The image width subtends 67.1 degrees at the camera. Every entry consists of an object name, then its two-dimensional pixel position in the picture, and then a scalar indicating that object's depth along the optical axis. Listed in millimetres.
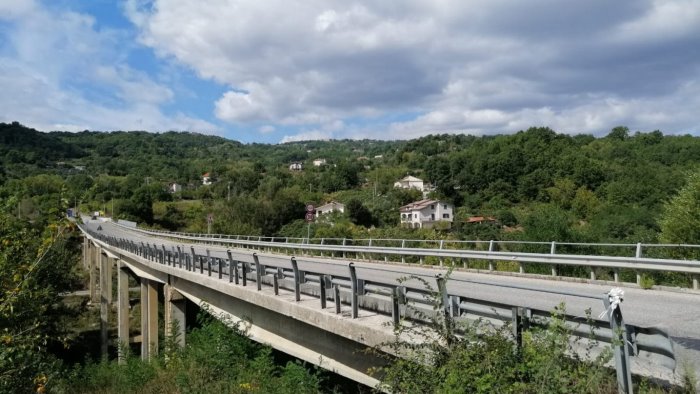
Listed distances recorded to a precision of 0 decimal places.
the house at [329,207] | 116350
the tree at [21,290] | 5477
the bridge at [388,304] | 4957
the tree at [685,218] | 24797
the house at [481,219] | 80375
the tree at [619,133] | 149662
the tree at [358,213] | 96625
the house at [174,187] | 174900
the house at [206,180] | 191225
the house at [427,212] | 100438
